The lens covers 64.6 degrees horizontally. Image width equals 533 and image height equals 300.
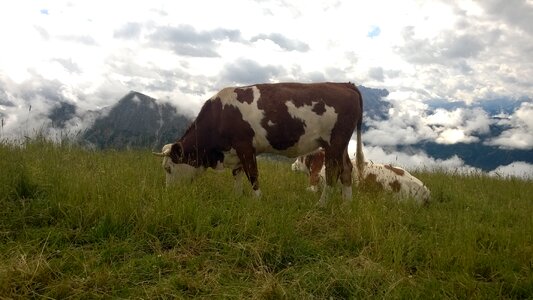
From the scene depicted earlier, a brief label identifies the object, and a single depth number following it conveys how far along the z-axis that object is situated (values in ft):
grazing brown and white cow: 25.09
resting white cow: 29.32
